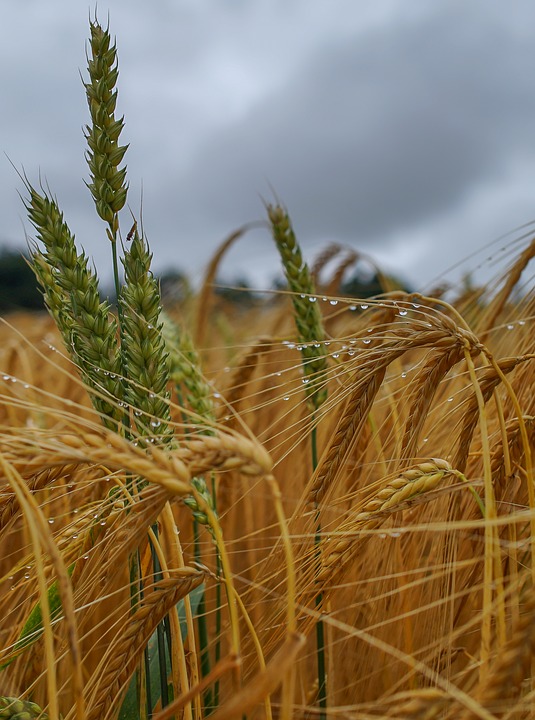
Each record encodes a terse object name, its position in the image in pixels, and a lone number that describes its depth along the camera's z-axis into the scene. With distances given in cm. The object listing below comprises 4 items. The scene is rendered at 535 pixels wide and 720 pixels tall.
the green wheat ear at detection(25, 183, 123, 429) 24
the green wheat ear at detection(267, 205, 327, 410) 42
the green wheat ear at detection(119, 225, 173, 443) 24
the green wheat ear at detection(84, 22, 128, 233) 25
